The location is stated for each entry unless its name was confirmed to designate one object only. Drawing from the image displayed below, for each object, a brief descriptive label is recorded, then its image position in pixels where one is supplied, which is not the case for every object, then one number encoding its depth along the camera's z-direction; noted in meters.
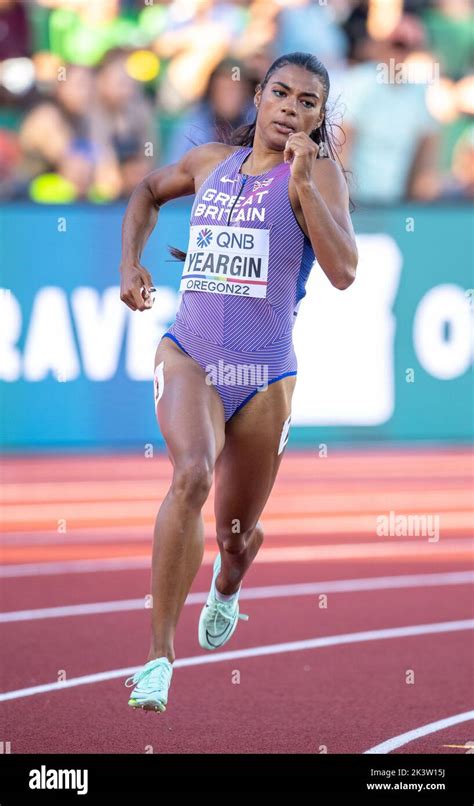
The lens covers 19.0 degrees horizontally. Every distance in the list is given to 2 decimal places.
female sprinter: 4.77
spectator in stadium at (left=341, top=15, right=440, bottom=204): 13.30
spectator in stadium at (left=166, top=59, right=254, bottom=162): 12.75
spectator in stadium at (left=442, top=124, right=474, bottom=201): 13.89
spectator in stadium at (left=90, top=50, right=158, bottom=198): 13.34
